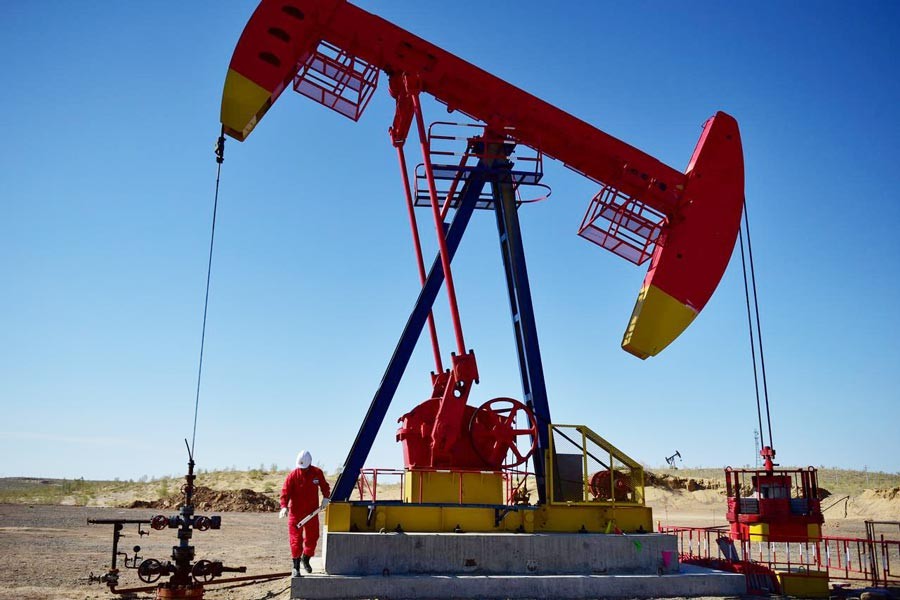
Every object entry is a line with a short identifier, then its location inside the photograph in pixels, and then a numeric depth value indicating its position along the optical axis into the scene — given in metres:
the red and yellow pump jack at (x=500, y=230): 9.09
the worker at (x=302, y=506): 8.01
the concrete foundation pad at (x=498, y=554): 8.18
